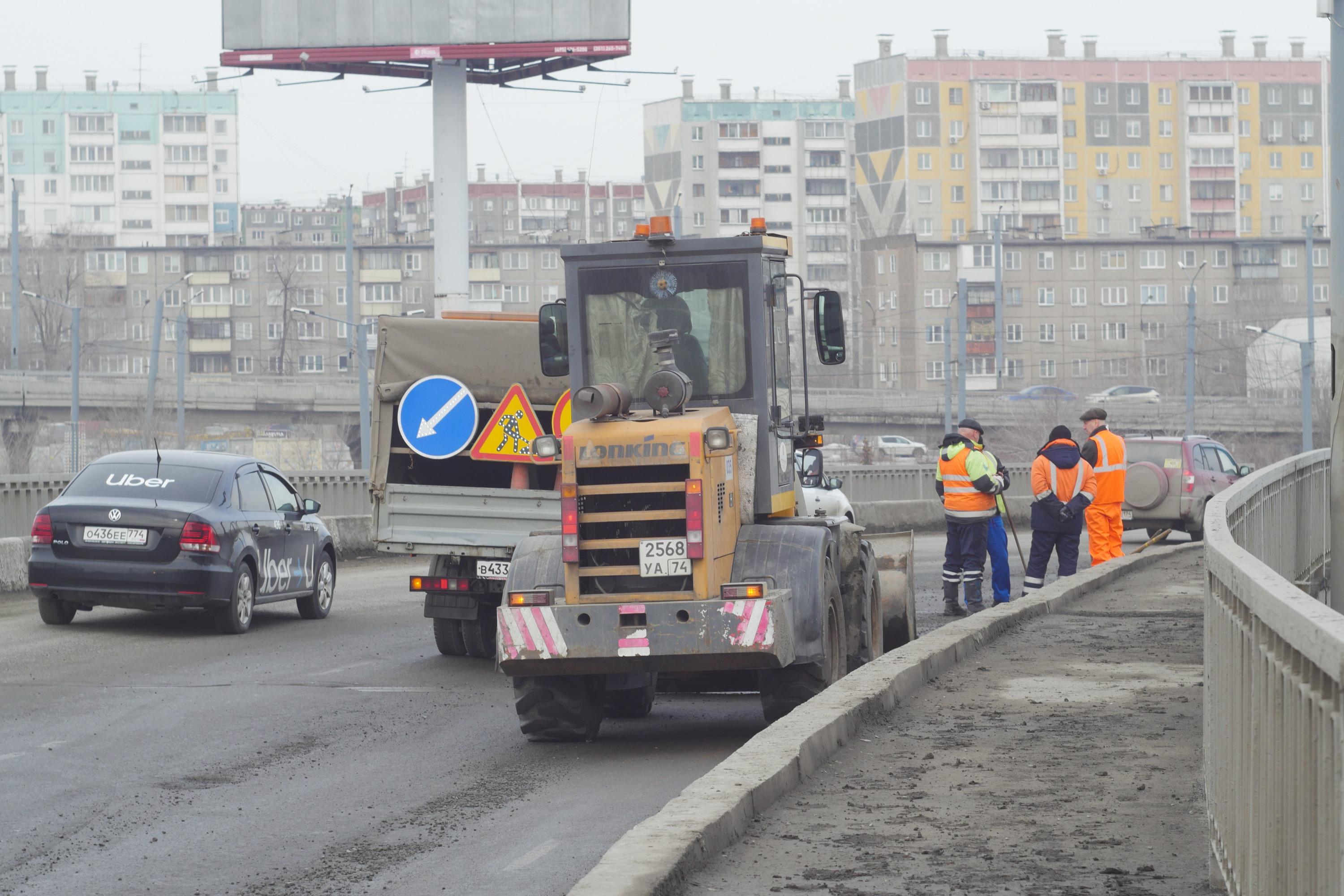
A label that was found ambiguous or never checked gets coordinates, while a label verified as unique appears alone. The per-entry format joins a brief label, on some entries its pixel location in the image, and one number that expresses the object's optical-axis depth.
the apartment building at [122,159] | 178.00
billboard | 58.62
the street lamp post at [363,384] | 49.28
